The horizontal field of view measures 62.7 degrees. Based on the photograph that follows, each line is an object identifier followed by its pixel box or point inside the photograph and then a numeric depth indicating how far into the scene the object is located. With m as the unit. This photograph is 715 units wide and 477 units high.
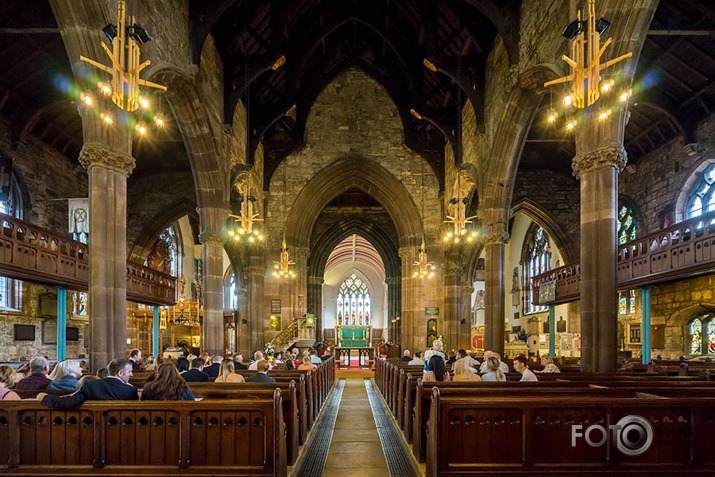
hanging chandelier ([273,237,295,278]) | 23.05
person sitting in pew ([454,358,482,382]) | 8.17
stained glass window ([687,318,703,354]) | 17.73
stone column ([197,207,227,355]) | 17.27
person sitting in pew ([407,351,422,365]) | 13.79
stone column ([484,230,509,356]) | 16.41
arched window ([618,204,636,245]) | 20.54
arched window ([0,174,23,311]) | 17.16
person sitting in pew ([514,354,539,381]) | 8.24
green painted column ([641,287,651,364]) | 14.97
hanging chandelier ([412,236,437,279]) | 23.38
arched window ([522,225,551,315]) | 29.11
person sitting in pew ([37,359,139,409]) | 5.07
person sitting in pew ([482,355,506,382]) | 8.26
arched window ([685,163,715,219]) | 16.81
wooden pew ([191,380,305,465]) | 6.61
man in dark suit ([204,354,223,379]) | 10.34
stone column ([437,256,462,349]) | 24.91
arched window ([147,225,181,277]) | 28.48
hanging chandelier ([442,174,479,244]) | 16.64
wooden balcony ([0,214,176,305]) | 11.95
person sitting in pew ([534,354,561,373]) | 10.48
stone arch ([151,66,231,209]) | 14.45
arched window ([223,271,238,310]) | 38.69
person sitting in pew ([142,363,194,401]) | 5.39
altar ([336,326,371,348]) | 35.69
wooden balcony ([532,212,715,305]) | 12.56
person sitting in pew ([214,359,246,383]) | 8.05
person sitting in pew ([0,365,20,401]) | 6.37
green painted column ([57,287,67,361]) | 13.27
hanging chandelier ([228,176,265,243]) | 15.25
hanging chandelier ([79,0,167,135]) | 6.97
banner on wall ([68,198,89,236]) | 14.19
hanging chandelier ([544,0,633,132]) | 6.95
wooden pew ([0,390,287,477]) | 5.12
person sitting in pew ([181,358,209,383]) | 8.48
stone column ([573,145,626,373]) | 9.87
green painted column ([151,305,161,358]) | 20.62
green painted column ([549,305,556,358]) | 21.49
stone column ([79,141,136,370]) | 9.61
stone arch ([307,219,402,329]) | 34.34
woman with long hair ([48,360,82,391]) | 6.74
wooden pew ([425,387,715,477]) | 5.27
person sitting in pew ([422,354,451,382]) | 8.34
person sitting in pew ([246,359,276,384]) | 8.09
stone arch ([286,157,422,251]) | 25.94
